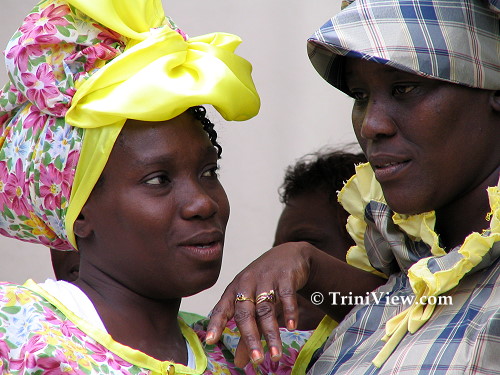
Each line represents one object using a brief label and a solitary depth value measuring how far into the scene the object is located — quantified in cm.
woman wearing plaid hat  442
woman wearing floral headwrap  448
